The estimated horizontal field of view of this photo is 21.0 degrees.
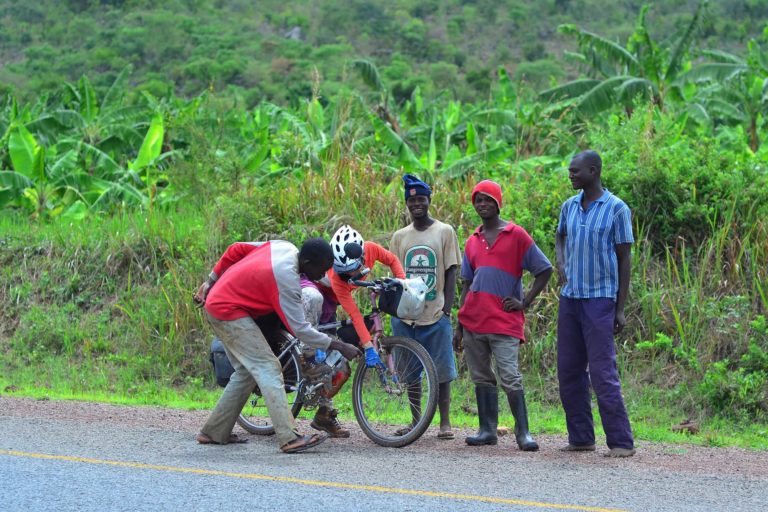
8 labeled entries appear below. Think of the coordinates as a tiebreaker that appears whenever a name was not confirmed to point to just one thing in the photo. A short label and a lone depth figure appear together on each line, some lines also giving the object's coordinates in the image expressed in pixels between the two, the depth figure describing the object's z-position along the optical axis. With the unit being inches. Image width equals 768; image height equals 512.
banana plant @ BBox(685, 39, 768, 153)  1680.9
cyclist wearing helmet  586.2
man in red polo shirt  589.5
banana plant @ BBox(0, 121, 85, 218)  1379.8
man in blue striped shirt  559.6
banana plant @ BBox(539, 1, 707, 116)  1543.0
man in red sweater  557.5
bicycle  590.1
